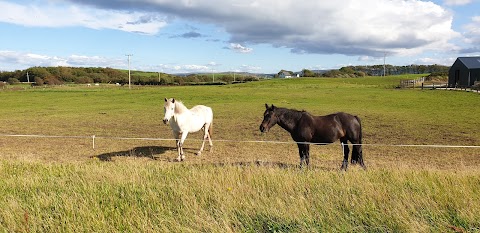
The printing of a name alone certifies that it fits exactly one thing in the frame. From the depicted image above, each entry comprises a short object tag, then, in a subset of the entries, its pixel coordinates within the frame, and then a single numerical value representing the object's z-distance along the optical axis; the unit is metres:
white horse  10.06
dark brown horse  8.27
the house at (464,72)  45.94
